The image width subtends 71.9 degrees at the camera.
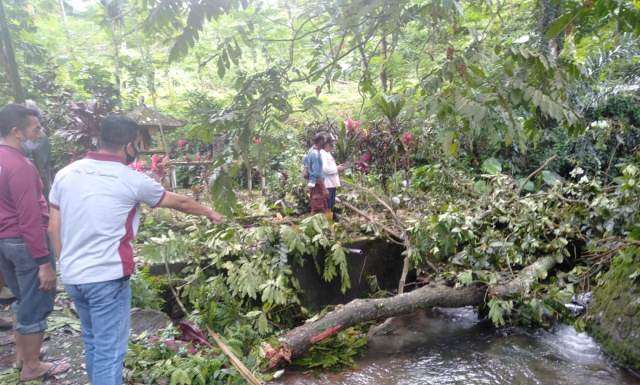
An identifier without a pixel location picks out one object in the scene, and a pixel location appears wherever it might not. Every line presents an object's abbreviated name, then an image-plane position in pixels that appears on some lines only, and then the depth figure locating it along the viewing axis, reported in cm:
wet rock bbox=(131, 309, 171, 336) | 405
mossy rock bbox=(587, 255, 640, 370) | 429
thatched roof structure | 786
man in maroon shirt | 278
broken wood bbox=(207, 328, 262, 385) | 318
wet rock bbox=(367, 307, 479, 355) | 532
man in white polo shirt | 237
